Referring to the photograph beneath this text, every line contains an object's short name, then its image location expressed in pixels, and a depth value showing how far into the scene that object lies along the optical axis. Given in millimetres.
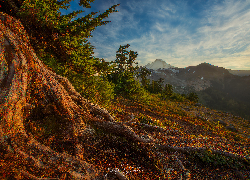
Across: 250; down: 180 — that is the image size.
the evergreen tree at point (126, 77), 15398
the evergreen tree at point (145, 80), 38166
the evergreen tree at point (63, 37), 5283
